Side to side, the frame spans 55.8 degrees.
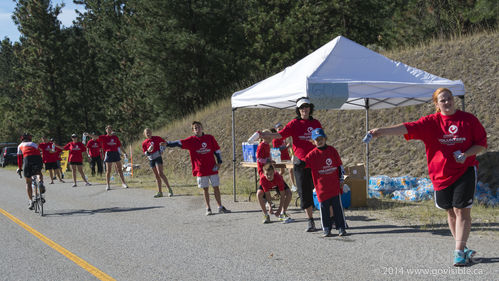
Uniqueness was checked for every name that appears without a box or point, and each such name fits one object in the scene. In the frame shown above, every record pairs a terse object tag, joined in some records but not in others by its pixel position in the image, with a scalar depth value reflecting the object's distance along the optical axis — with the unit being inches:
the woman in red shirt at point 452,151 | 213.3
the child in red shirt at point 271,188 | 355.5
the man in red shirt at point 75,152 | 751.7
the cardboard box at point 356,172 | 393.4
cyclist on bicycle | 473.7
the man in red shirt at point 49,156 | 778.2
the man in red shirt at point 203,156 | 393.7
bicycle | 449.6
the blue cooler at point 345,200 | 390.3
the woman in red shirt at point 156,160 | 542.6
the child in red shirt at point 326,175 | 292.0
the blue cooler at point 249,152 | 462.3
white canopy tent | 366.3
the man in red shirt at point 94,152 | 776.3
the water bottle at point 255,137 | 314.5
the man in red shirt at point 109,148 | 637.9
